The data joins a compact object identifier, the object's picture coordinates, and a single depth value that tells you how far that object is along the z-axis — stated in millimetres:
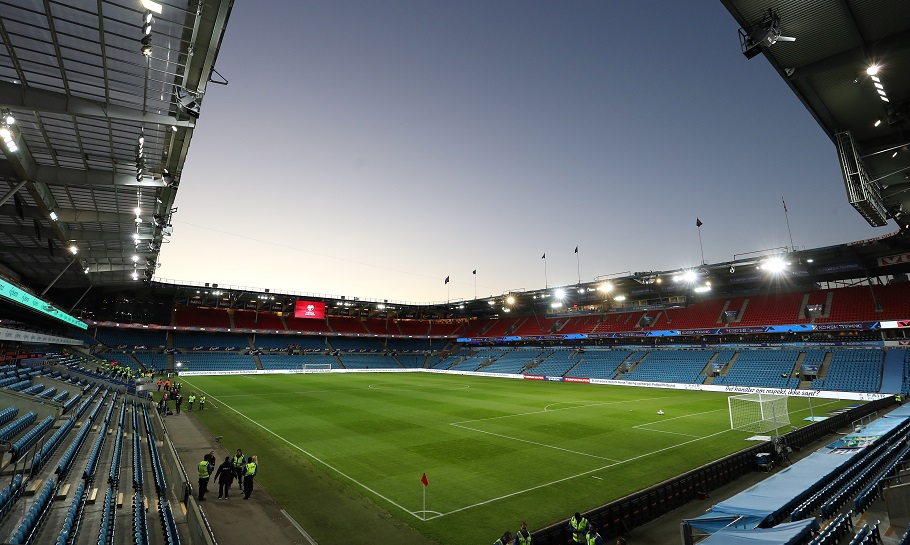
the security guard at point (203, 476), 12648
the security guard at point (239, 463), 13438
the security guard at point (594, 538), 8695
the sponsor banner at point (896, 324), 35712
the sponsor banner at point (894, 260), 39031
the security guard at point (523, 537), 8352
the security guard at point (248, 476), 13148
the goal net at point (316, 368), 68644
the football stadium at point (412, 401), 9844
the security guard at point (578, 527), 9188
